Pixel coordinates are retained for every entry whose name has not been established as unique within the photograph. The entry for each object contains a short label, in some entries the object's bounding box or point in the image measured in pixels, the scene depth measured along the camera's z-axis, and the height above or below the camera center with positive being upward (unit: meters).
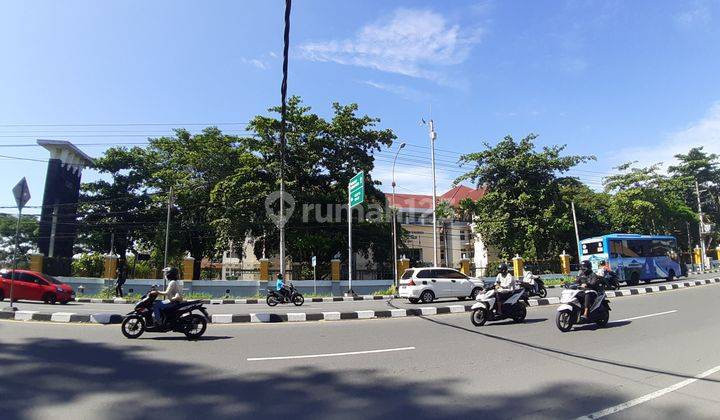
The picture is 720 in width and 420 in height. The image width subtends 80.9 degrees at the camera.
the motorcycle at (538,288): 19.45 -0.43
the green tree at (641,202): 40.06 +7.18
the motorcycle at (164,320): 8.45 -0.71
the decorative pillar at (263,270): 27.97 +0.84
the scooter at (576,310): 9.47 -0.72
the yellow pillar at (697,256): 46.00 +2.23
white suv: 18.27 -0.19
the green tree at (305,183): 30.91 +7.44
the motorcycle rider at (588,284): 9.77 -0.14
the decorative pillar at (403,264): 30.41 +1.19
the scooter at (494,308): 10.49 -0.72
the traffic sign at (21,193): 13.96 +3.07
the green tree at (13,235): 45.59 +5.64
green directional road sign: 21.67 +4.75
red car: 18.36 -0.07
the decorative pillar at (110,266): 27.06 +1.21
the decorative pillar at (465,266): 32.53 +1.06
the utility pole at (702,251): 39.78 +2.37
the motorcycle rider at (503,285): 10.68 -0.15
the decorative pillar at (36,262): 26.48 +1.50
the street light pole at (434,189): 27.15 +6.16
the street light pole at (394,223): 27.08 +4.16
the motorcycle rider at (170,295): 8.43 -0.22
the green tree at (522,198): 35.66 +6.97
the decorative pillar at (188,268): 27.06 +1.01
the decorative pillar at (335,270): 28.95 +0.80
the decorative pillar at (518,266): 32.88 +1.01
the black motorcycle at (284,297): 18.53 -0.63
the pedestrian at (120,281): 22.98 +0.21
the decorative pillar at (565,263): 33.84 +1.23
